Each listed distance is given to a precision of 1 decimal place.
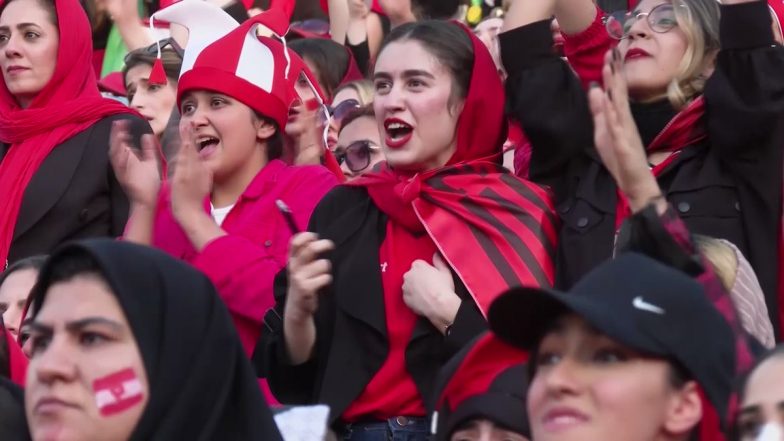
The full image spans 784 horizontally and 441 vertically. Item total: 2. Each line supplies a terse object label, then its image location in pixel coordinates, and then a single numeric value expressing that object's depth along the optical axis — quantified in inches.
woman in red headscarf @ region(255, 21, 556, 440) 406.0
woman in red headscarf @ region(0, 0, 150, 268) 521.0
